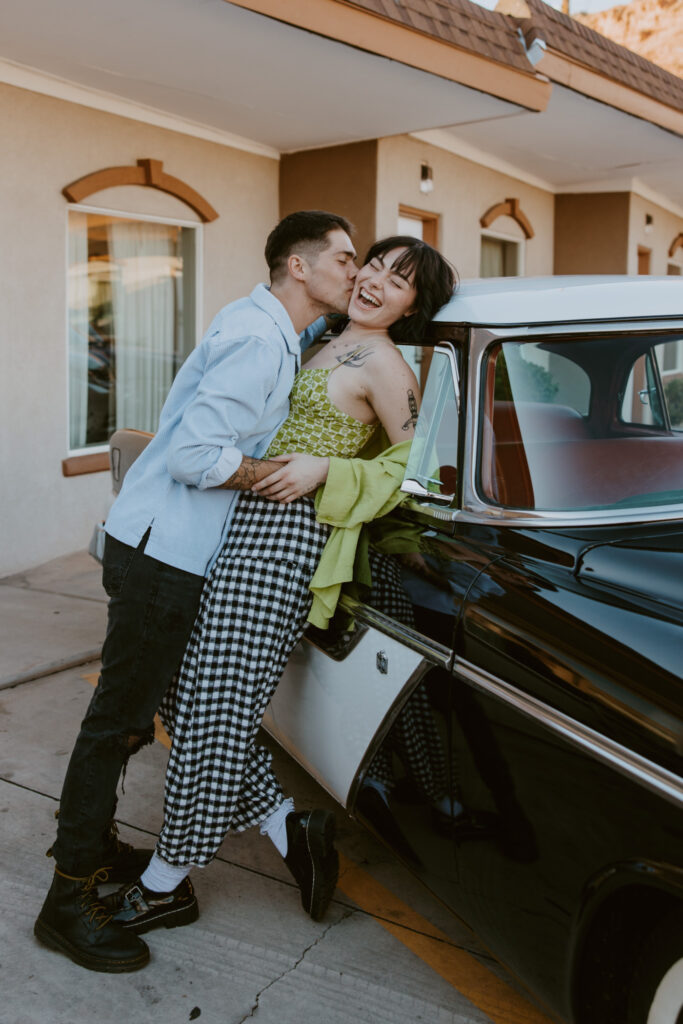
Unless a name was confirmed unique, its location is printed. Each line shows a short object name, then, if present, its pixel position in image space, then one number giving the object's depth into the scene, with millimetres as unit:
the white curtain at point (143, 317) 7414
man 2453
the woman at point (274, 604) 2547
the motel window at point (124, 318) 7062
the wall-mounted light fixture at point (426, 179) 8398
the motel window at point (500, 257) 10352
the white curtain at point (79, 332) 6914
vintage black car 1748
